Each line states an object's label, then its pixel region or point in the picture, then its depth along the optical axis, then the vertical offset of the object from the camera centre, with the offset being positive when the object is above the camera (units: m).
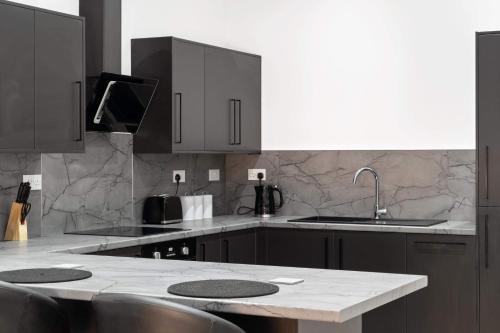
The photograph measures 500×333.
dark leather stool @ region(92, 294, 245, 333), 2.32 -0.42
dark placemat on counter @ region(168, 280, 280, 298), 2.69 -0.40
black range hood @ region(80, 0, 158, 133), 5.07 +0.54
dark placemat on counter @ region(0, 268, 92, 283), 3.08 -0.40
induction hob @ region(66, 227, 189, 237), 4.98 -0.38
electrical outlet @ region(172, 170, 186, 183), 6.07 -0.04
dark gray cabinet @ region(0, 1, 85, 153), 4.31 +0.47
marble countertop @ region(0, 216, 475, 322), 2.56 -0.40
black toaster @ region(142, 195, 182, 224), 5.69 -0.28
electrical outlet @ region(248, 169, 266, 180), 6.54 -0.03
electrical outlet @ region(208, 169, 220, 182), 6.48 -0.05
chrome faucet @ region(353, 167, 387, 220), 5.98 -0.21
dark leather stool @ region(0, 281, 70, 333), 2.71 -0.46
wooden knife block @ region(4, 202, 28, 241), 4.66 -0.32
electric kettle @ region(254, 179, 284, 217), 6.35 -0.24
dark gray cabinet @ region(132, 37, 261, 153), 5.55 +0.49
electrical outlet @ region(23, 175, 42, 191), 4.86 -0.07
